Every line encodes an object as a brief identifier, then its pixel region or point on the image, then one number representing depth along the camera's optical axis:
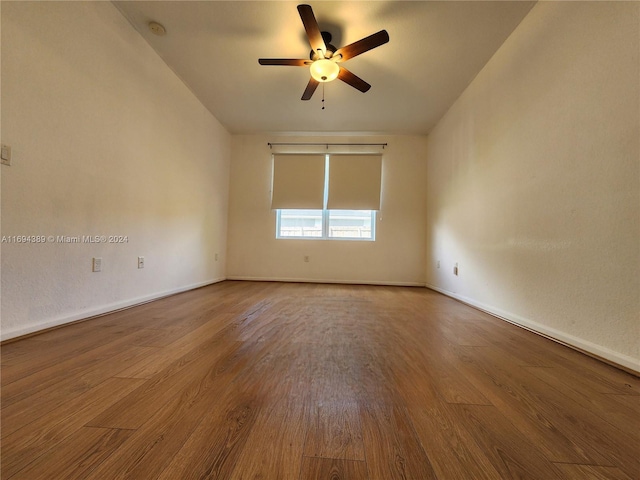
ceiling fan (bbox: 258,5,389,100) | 1.87
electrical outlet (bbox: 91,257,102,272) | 1.88
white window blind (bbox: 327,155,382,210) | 4.15
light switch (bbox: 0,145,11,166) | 1.33
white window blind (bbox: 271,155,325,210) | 4.20
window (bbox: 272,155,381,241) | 4.15
